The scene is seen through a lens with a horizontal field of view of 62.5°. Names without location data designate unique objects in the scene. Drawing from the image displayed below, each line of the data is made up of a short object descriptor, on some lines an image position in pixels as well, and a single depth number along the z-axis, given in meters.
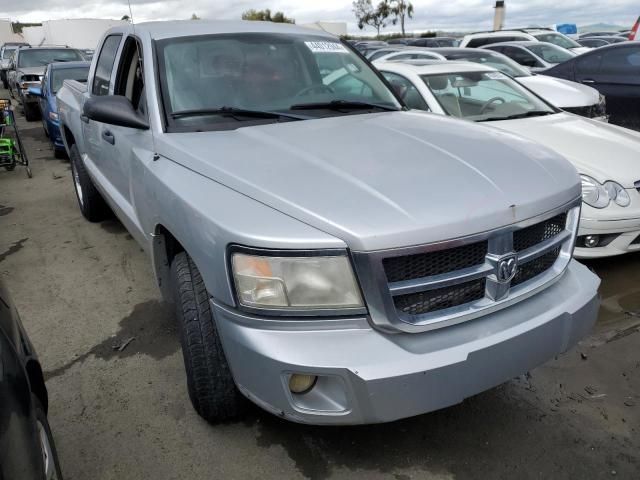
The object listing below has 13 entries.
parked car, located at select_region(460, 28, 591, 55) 13.52
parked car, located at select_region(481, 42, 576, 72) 10.48
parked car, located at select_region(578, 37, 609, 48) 18.72
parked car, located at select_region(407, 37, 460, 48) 19.69
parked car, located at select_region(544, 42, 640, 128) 7.32
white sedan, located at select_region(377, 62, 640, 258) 3.64
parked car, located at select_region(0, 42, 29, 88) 17.69
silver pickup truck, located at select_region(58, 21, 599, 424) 1.73
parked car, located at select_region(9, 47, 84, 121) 11.75
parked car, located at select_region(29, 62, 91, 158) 8.03
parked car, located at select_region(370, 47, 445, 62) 9.34
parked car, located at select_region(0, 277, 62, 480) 1.23
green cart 6.99
